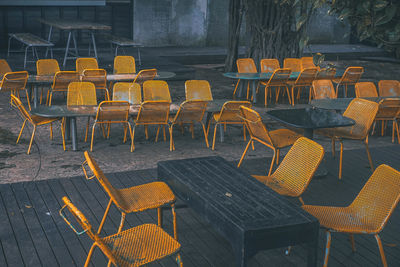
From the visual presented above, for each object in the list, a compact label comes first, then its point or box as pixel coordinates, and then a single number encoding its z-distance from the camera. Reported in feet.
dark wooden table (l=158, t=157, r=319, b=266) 11.43
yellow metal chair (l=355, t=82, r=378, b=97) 28.84
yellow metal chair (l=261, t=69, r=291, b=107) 33.86
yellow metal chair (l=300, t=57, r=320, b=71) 38.88
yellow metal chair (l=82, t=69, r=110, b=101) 31.19
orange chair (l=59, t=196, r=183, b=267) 10.78
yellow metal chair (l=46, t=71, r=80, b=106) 30.29
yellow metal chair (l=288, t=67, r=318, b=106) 34.40
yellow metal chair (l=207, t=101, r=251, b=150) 24.12
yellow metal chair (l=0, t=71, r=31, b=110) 29.30
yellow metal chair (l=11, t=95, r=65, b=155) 23.18
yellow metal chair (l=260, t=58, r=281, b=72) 37.86
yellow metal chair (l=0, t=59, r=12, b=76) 32.76
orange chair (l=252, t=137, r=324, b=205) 15.19
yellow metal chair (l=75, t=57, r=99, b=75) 34.30
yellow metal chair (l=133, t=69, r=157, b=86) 32.28
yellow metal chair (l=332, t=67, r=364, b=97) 35.91
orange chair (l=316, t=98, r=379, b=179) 21.81
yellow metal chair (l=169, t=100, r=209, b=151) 23.93
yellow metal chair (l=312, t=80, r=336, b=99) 28.48
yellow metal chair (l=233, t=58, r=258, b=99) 37.01
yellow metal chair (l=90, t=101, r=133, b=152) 23.15
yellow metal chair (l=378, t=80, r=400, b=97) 29.89
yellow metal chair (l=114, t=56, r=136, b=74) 35.83
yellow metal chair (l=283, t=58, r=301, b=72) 38.40
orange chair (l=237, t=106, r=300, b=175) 20.06
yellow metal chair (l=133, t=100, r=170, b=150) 23.58
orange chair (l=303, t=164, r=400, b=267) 12.98
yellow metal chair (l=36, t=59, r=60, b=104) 33.27
